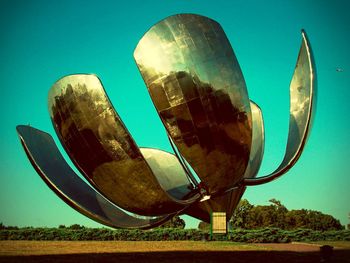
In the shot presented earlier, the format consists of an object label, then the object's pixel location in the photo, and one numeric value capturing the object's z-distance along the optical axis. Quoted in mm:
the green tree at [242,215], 45781
